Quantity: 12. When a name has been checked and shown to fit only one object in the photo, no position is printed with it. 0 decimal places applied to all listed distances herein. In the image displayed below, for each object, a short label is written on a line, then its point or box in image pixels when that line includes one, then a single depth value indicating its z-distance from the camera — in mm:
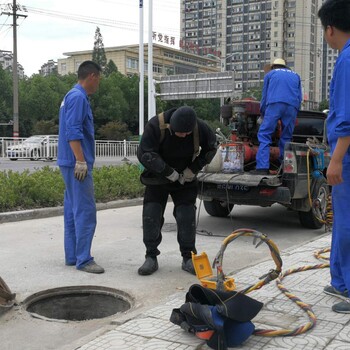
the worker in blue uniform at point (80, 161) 4832
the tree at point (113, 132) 43969
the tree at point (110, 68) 77800
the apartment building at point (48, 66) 128138
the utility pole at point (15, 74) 34875
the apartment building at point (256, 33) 84938
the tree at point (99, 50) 89688
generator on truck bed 6770
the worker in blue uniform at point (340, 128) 3404
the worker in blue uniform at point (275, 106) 7074
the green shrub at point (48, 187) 8312
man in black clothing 4727
